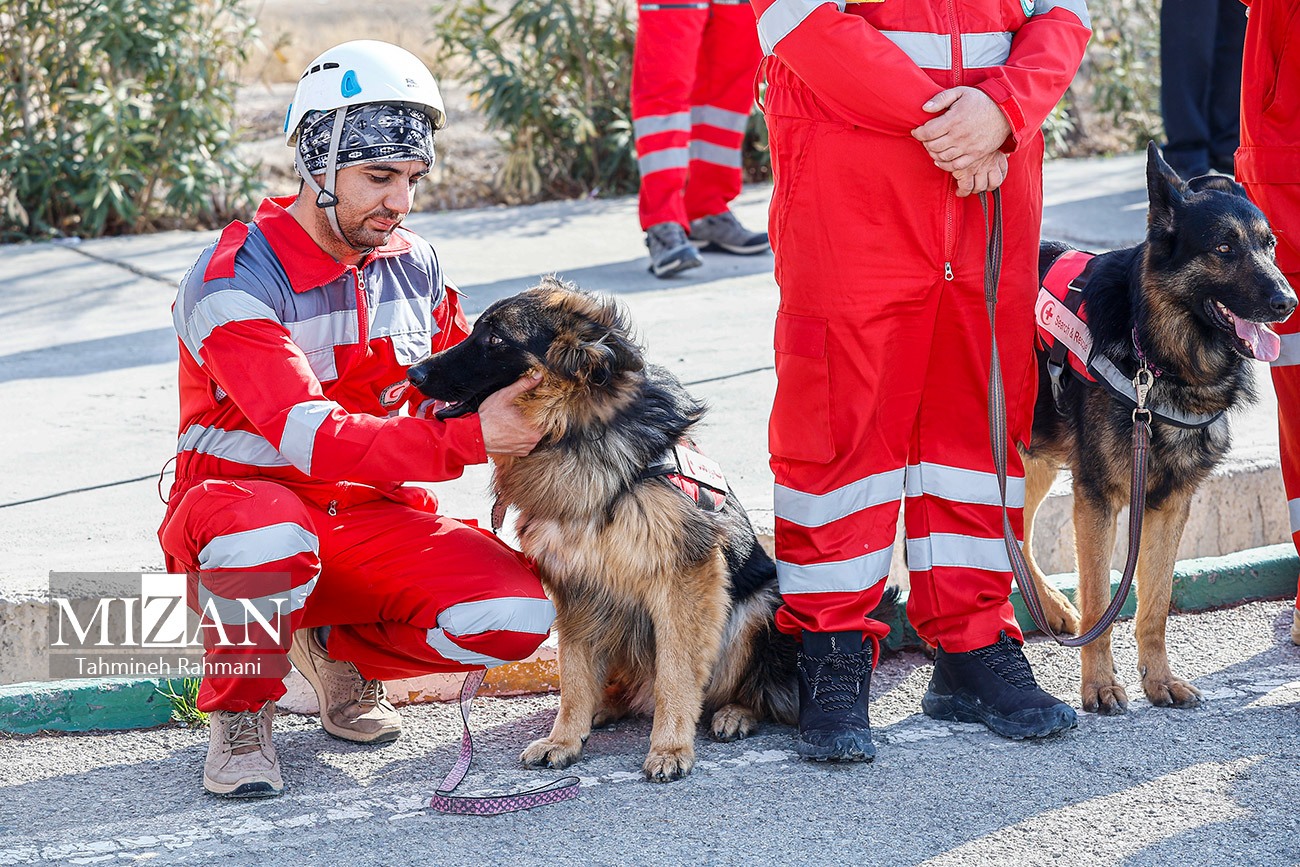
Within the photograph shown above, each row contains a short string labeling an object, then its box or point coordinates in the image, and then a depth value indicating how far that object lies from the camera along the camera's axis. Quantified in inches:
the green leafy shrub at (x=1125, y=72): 434.0
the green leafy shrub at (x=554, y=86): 357.4
